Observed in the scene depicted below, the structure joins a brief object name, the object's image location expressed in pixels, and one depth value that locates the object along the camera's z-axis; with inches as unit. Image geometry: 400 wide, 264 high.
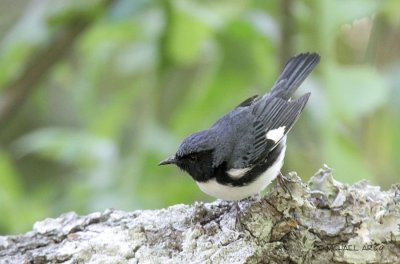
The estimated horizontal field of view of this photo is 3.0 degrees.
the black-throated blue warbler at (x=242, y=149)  165.1
